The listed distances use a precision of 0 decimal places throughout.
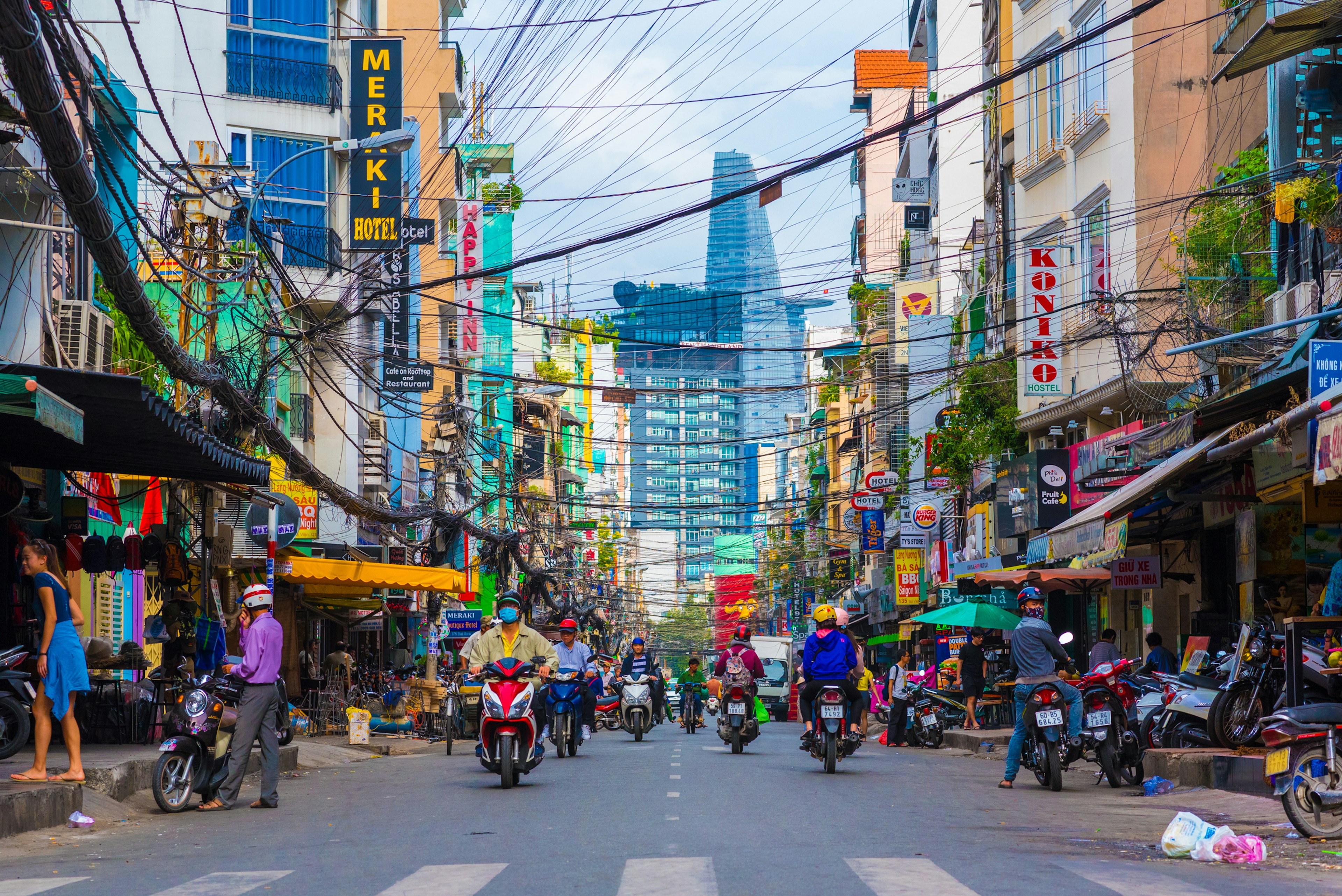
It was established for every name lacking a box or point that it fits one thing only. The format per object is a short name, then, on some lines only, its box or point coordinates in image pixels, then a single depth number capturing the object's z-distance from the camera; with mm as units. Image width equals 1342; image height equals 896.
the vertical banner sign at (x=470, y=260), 49375
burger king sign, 45375
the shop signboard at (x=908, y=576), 48375
